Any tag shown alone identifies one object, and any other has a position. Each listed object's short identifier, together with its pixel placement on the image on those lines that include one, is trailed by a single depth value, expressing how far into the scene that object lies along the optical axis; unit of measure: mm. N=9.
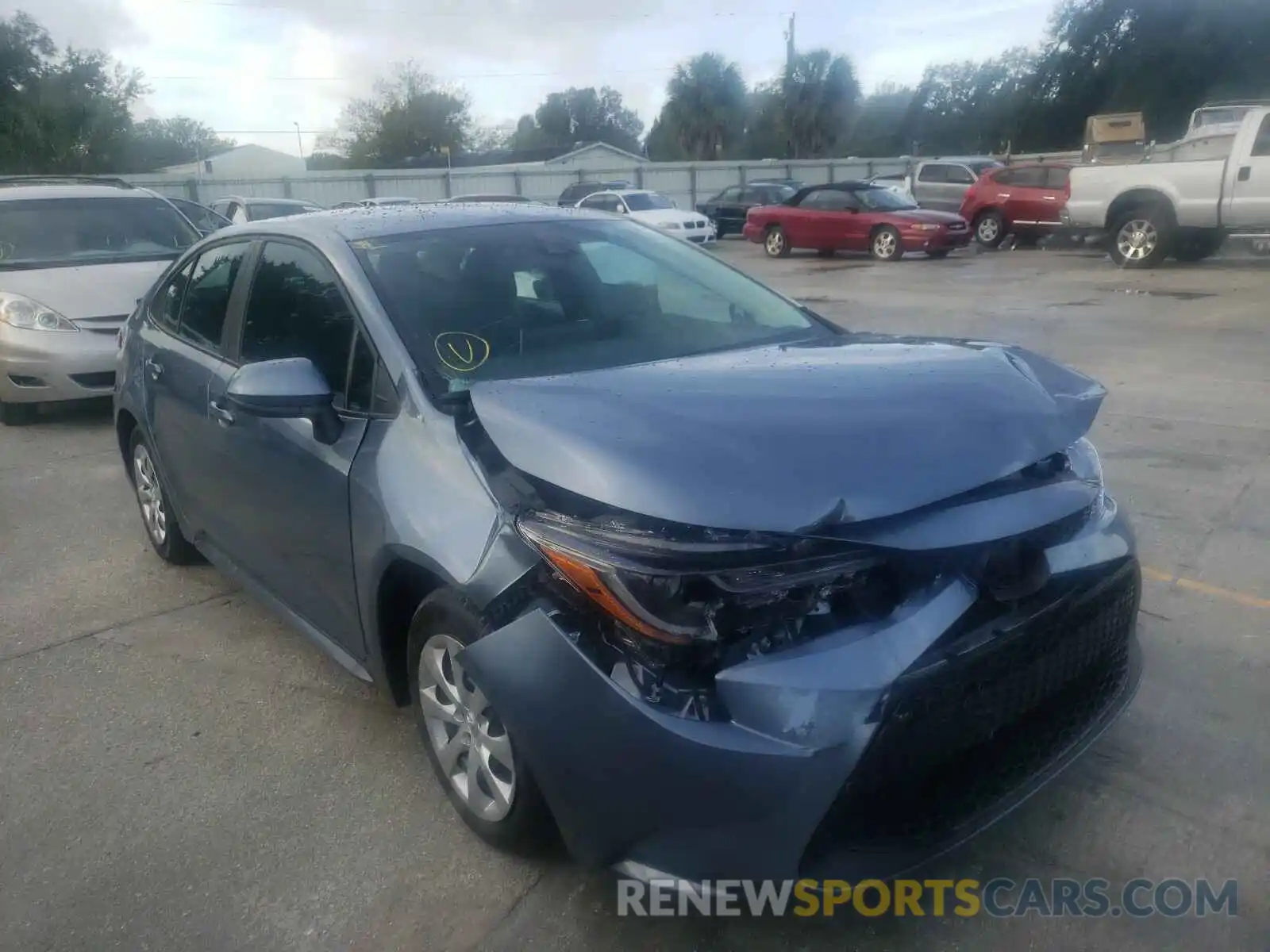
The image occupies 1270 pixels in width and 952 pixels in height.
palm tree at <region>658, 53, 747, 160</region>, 60688
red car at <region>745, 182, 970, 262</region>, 19469
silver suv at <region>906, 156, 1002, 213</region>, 24656
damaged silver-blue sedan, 2096
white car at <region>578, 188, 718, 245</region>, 23547
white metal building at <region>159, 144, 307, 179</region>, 74125
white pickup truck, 14164
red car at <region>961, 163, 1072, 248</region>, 19938
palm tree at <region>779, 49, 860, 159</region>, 54906
